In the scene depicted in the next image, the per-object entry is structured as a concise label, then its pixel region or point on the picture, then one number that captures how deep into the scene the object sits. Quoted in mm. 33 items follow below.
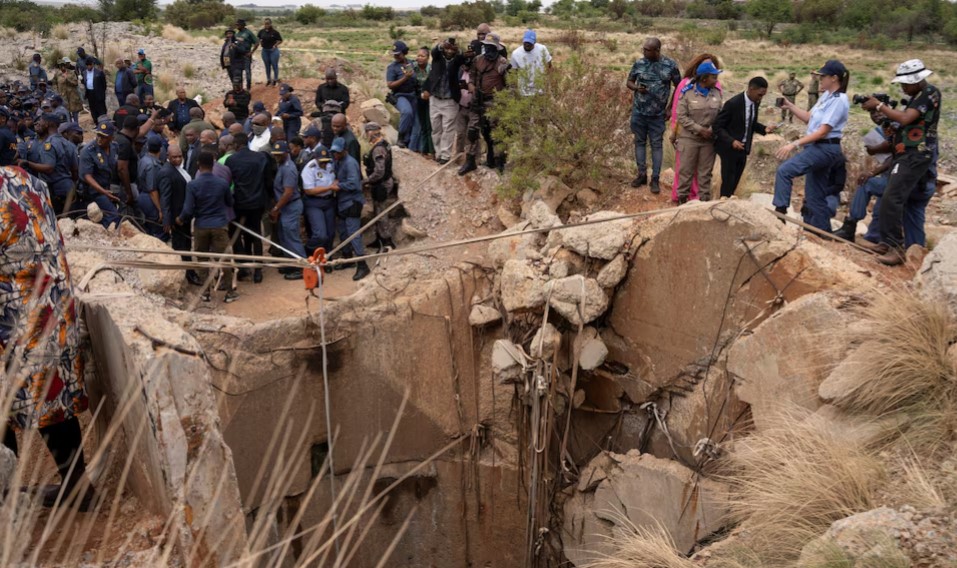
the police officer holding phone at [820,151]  7422
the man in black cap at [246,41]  15539
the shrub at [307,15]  52625
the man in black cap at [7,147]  11023
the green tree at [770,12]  50094
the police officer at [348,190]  9977
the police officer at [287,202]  9812
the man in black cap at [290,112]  12664
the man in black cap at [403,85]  11914
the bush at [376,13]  55344
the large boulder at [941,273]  5195
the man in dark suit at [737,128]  8164
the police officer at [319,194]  10008
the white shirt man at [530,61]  10102
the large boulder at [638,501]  7074
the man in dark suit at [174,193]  9141
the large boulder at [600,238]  7520
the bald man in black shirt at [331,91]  12102
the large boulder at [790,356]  5809
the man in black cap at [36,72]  17500
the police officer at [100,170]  9812
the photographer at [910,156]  6676
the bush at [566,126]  9797
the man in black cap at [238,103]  13281
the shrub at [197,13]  44719
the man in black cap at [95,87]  16125
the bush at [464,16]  47531
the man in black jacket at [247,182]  9430
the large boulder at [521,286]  7625
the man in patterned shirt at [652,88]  9234
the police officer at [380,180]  10594
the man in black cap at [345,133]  10039
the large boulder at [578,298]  7484
